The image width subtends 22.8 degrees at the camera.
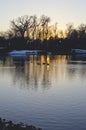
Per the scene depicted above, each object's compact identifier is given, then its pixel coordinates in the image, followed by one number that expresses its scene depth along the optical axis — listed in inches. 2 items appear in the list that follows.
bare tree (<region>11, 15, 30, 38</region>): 2886.4
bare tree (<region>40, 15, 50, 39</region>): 3013.4
